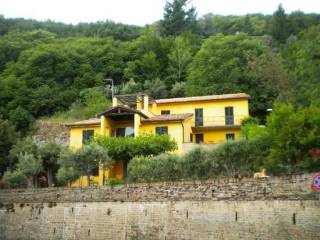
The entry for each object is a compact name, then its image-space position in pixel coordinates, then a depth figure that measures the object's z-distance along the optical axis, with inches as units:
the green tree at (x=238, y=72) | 1833.2
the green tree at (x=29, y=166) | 1215.6
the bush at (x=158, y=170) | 1003.9
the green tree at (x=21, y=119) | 1982.0
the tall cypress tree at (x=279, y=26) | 2952.8
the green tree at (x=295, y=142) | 890.7
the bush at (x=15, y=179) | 1186.0
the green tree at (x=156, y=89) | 2110.0
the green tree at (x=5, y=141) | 1441.8
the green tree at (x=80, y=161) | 1102.4
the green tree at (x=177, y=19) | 3112.7
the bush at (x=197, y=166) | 1008.1
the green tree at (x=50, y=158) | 1309.1
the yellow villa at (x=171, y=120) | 1370.6
